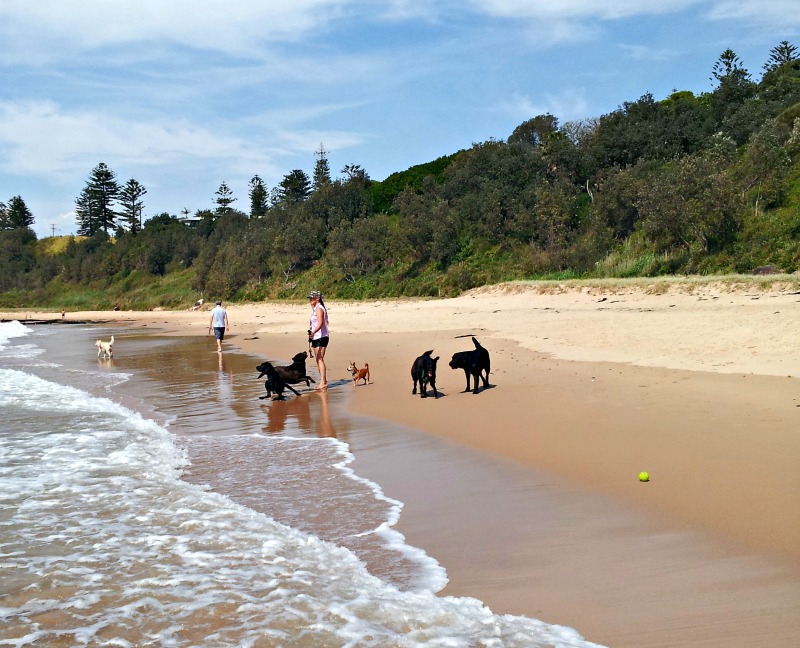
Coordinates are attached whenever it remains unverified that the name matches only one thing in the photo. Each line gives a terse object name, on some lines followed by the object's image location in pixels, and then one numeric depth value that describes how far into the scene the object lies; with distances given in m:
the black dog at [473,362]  9.57
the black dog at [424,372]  9.53
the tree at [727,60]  54.49
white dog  18.39
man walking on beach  18.45
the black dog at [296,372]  10.80
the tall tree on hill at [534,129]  50.59
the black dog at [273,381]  10.53
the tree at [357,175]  55.90
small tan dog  11.37
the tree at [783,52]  60.42
